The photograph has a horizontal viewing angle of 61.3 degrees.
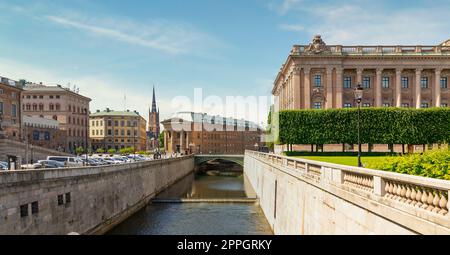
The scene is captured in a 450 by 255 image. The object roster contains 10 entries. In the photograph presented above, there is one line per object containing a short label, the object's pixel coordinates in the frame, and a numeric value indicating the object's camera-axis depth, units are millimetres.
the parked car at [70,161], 41688
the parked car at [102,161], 50981
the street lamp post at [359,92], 21444
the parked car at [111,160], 55275
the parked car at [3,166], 33000
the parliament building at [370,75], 77938
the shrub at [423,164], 12094
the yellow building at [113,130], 155375
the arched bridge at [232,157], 105062
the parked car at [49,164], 37394
